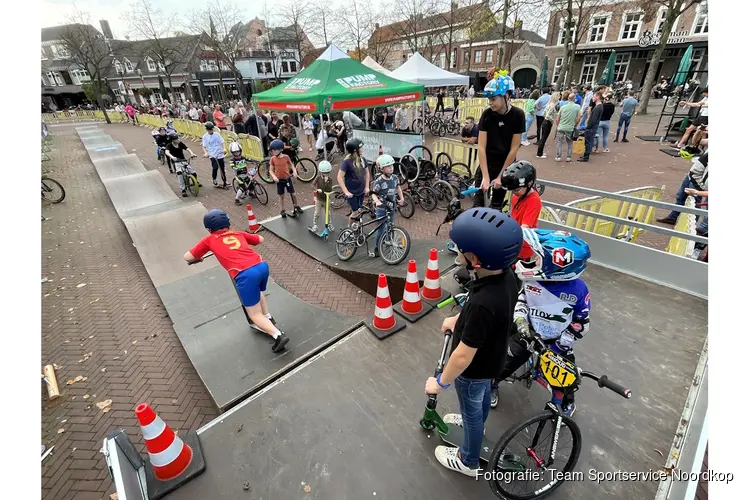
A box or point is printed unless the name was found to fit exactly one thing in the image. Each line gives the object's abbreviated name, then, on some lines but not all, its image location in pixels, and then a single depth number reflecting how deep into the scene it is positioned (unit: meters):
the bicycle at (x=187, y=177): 10.94
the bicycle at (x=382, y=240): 6.17
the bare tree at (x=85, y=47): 34.72
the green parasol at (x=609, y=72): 22.62
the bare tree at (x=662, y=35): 16.64
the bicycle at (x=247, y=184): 10.23
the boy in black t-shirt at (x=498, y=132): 4.34
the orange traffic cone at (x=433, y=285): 4.70
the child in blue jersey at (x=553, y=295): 2.20
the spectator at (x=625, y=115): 13.55
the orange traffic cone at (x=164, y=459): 2.59
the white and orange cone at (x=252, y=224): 8.05
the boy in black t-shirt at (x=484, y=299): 1.74
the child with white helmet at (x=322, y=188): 7.10
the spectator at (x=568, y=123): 10.88
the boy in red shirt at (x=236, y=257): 3.98
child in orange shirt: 8.28
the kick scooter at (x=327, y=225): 7.46
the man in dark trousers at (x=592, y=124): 11.36
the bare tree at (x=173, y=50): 37.34
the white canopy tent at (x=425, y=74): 13.90
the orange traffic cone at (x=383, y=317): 4.11
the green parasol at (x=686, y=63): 13.99
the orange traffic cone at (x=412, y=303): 4.39
